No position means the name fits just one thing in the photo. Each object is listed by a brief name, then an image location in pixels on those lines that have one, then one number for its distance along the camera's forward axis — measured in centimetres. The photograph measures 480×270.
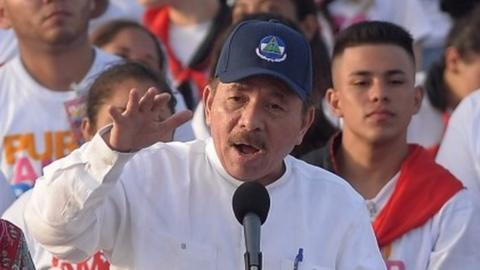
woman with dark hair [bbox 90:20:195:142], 1706
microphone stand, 867
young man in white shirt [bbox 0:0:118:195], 1524
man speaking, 944
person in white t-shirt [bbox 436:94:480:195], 1436
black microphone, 891
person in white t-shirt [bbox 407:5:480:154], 1639
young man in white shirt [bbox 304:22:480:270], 1309
